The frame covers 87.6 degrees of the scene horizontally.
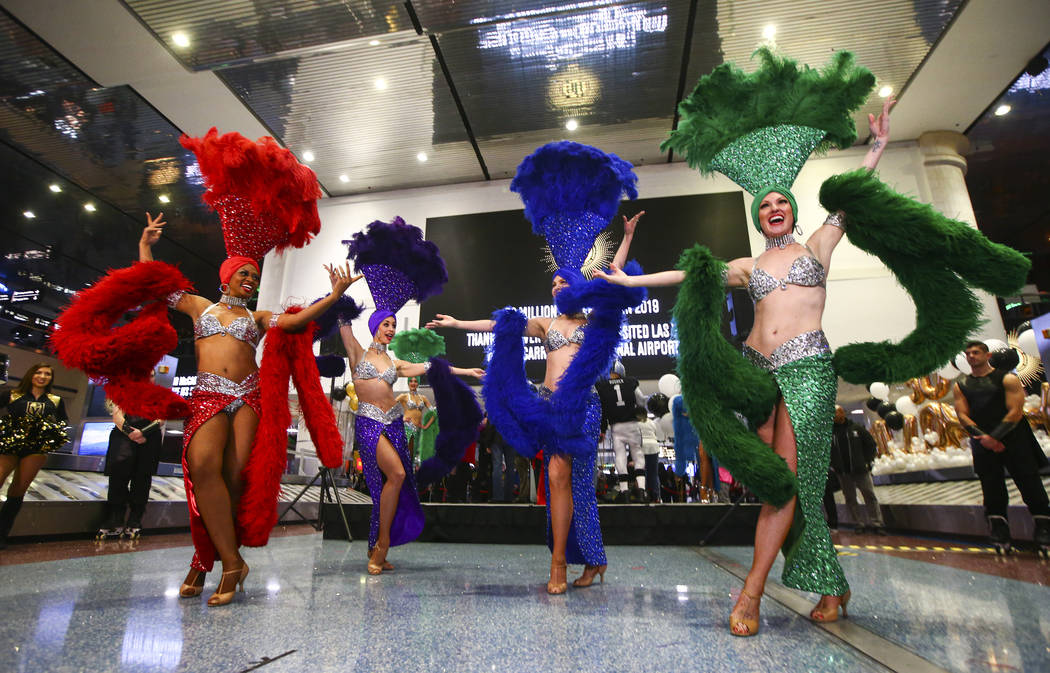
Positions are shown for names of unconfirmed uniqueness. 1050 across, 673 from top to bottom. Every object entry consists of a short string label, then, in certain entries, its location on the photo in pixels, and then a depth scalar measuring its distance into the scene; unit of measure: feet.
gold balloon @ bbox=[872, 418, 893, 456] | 26.16
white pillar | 27.81
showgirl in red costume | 8.22
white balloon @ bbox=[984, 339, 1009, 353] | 18.15
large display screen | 28.55
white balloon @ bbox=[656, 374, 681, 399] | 24.42
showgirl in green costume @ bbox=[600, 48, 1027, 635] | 6.58
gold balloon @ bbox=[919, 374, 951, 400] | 21.49
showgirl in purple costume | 12.26
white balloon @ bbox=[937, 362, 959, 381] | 24.73
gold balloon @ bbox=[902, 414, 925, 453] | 23.09
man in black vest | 13.58
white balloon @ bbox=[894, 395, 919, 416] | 23.23
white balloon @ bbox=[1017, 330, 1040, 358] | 20.13
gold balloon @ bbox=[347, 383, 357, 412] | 26.05
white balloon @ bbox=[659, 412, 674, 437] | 26.23
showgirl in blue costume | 9.32
